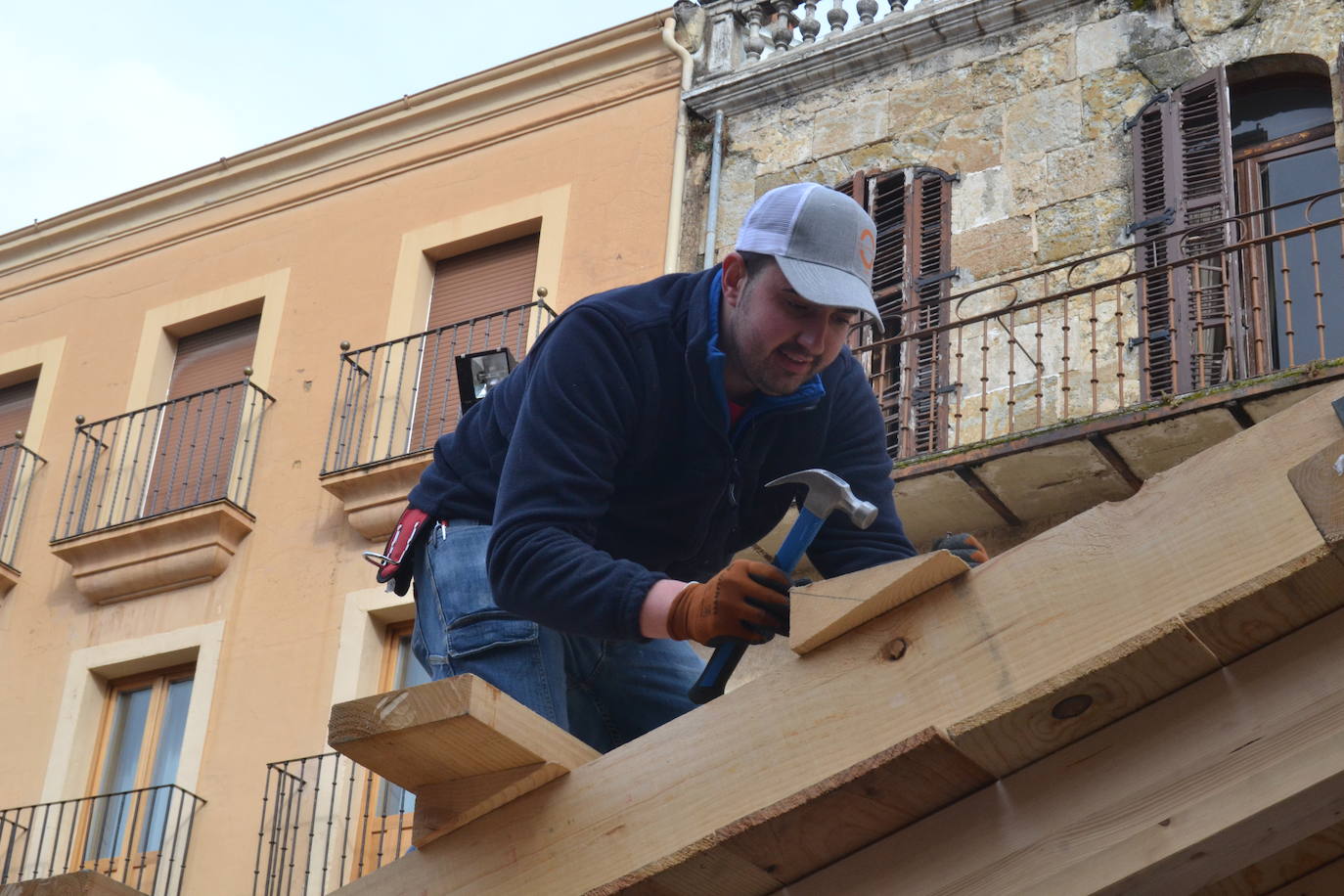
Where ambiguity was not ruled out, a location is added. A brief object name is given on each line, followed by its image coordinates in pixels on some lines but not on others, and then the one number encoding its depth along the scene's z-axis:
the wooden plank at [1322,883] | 2.86
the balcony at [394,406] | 12.49
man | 3.16
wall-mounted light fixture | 8.45
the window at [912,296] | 10.79
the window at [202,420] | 14.03
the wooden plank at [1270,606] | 2.25
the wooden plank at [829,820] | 2.43
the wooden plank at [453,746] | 2.56
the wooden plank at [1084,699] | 2.33
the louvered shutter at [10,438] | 14.88
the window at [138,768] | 12.59
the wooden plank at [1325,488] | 2.21
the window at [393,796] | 11.59
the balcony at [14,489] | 14.76
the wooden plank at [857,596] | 2.47
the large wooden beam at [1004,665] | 2.31
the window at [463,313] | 13.05
